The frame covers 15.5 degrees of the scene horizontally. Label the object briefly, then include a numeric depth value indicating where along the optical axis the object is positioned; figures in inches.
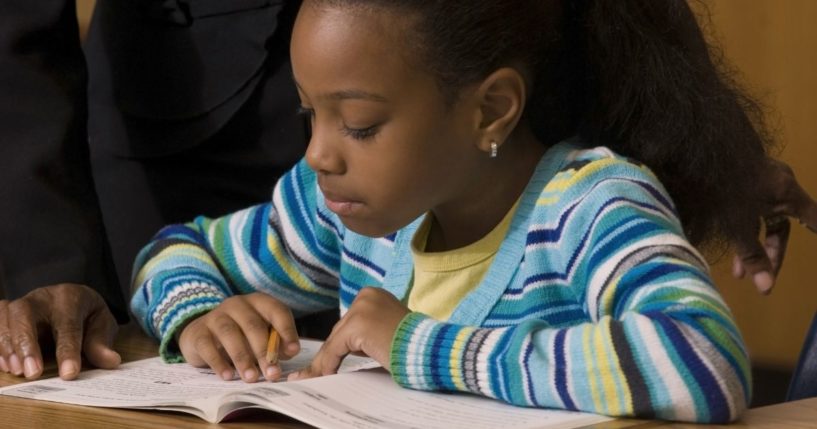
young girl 75.5
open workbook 74.0
